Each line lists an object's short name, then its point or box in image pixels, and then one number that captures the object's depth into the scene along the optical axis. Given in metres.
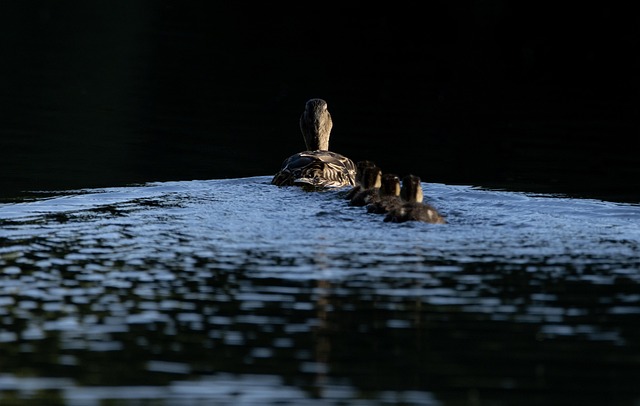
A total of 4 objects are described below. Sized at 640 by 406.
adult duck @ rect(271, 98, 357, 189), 16.25
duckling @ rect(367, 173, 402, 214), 13.39
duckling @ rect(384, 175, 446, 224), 12.73
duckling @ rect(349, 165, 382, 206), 14.92
